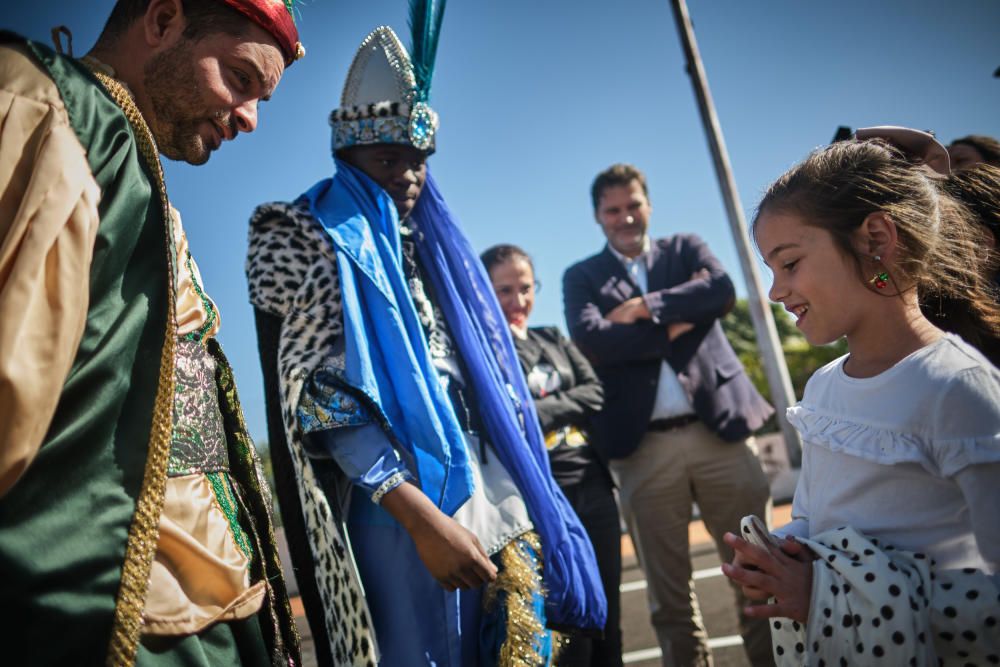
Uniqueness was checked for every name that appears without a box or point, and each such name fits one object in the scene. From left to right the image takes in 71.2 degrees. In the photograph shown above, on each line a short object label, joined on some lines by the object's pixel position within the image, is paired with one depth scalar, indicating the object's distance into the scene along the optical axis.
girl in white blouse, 1.34
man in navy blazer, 3.39
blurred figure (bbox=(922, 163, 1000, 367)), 1.79
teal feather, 2.43
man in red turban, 0.98
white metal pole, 8.20
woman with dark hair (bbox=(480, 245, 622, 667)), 3.10
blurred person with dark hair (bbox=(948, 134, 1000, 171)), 2.45
